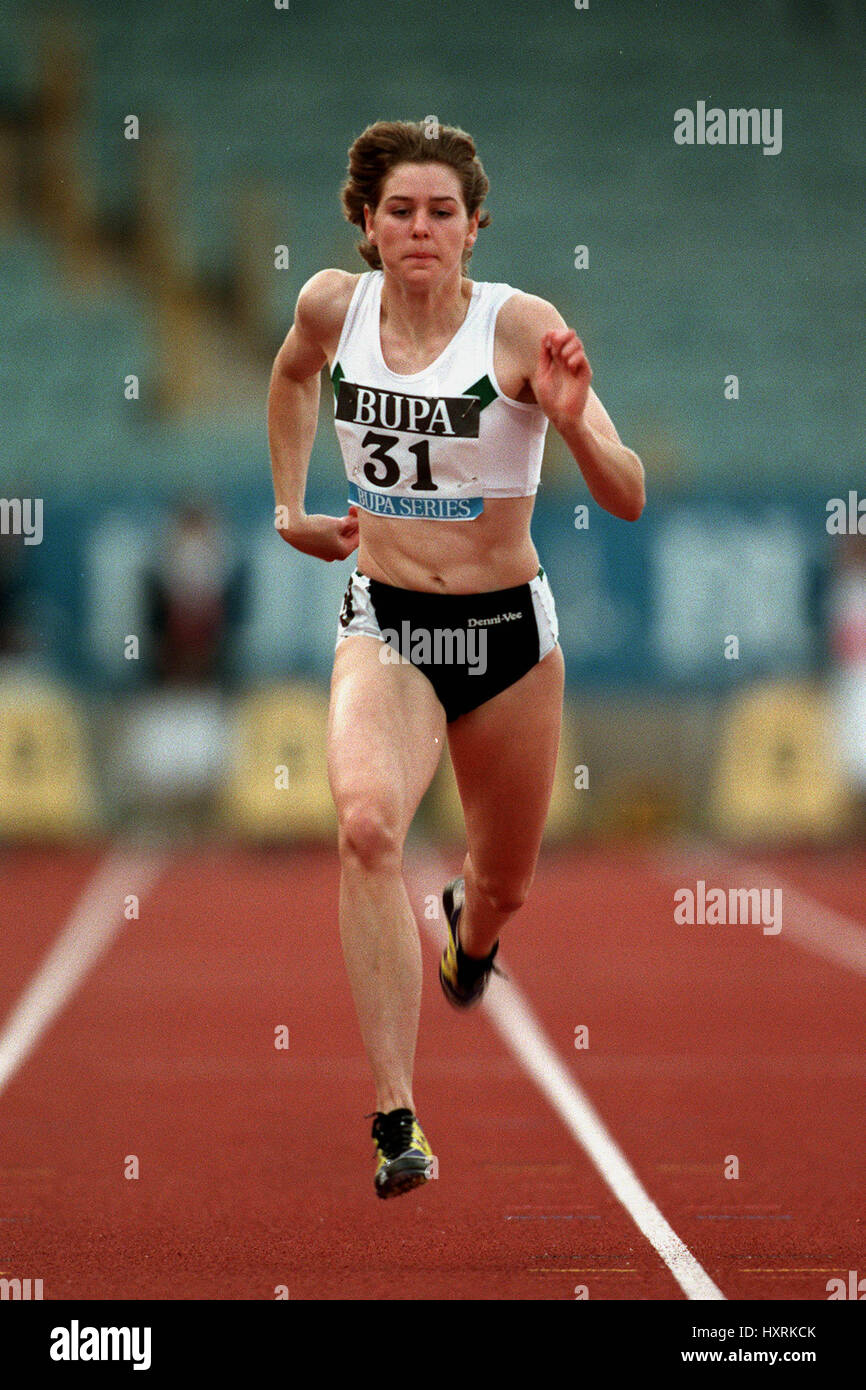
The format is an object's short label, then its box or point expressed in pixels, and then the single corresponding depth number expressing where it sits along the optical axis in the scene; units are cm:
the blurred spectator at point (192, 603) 1405
